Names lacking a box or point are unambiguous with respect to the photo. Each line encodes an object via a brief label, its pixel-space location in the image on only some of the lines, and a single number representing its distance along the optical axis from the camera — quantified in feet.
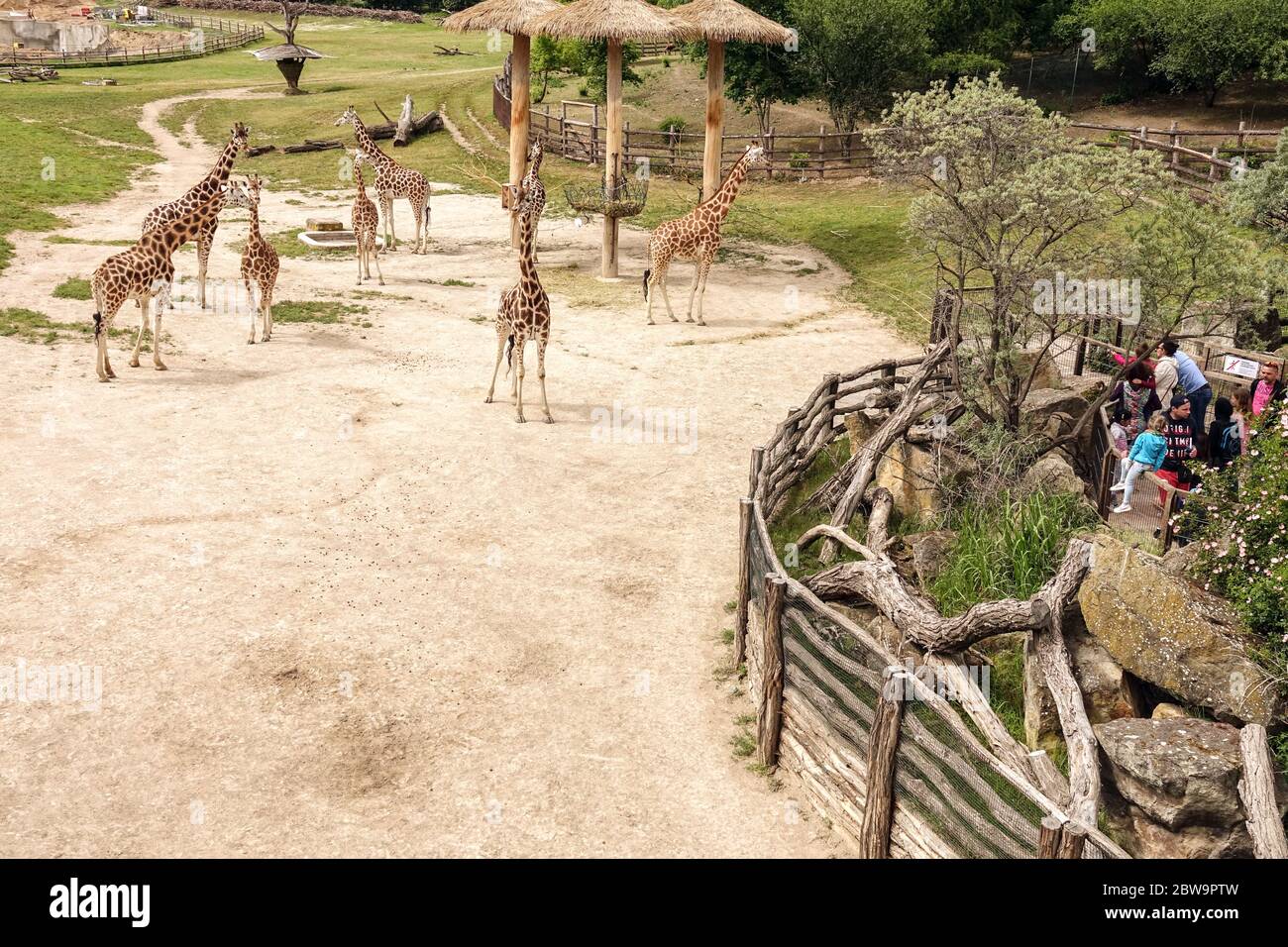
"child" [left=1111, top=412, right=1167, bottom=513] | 41.83
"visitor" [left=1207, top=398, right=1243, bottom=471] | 43.21
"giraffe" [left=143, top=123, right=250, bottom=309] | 63.21
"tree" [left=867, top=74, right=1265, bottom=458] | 42.96
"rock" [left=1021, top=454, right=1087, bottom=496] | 41.14
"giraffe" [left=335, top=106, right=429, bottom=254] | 86.38
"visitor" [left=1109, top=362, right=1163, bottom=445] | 47.06
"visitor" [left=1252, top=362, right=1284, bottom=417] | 45.32
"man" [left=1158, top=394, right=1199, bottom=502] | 42.52
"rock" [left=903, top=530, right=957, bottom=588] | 38.88
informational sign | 53.01
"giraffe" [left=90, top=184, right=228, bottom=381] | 58.29
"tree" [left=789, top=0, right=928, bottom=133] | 122.52
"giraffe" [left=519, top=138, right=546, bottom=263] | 67.21
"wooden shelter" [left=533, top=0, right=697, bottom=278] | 81.76
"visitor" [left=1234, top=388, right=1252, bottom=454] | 45.58
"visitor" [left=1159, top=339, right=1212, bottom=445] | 46.06
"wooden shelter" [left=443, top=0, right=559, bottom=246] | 85.25
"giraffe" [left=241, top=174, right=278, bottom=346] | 65.62
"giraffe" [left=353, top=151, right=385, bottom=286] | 79.15
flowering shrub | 28.81
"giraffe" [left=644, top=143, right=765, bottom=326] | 75.05
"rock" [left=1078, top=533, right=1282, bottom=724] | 28.04
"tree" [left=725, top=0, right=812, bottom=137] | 127.03
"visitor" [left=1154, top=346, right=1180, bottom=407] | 45.37
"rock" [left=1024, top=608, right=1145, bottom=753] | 30.76
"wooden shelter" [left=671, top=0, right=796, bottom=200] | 84.89
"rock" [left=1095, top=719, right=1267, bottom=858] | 25.80
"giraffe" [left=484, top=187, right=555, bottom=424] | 56.44
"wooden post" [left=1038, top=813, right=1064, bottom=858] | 22.62
